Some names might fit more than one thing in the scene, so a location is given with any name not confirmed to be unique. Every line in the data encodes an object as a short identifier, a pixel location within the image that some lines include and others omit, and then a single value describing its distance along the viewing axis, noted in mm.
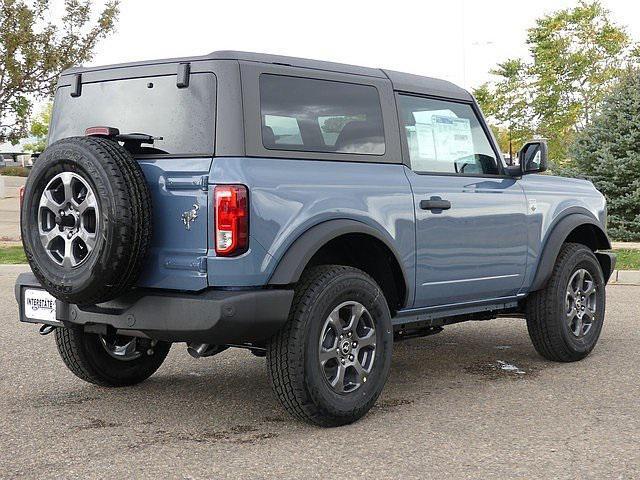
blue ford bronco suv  4395
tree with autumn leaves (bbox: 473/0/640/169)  39438
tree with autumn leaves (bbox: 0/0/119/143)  20719
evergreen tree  16328
